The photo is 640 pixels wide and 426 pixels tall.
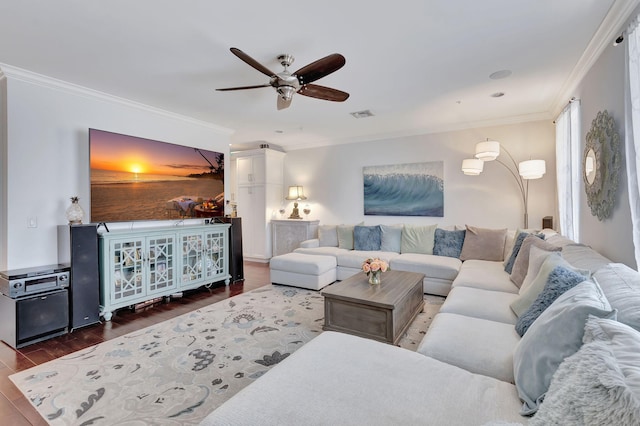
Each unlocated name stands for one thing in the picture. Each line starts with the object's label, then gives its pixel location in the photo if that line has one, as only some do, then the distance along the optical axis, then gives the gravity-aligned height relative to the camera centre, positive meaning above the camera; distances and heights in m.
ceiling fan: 2.24 +1.17
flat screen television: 3.46 +0.54
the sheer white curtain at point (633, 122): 1.76 +0.55
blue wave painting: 5.19 +0.47
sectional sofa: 0.77 -0.69
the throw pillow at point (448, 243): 4.45 -0.44
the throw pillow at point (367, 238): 5.04 -0.38
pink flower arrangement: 3.00 -0.51
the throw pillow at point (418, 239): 4.70 -0.39
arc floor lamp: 3.80 +0.66
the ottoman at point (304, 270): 4.22 -0.79
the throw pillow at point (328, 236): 5.48 -0.37
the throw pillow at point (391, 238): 4.95 -0.38
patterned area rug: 1.83 -1.14
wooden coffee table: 2.54 -0.84
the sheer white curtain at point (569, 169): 3.18 +0.50
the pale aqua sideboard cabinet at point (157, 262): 3.27 -0.55
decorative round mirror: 2.17 +0.38
